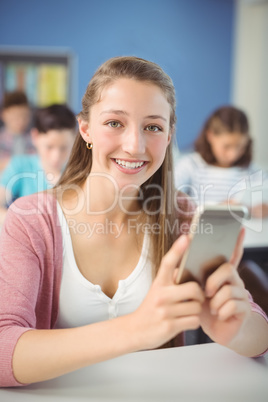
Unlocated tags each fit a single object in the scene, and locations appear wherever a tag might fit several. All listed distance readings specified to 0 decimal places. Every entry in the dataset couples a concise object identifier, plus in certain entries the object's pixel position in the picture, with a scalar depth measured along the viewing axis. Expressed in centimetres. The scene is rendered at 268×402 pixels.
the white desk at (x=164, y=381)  72
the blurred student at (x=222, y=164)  231
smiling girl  68
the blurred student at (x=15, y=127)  330
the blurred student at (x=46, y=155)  199
